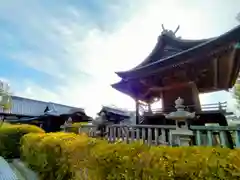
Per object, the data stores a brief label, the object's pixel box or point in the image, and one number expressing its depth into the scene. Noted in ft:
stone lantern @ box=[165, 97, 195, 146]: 11.81
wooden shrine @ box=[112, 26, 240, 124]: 18.48
